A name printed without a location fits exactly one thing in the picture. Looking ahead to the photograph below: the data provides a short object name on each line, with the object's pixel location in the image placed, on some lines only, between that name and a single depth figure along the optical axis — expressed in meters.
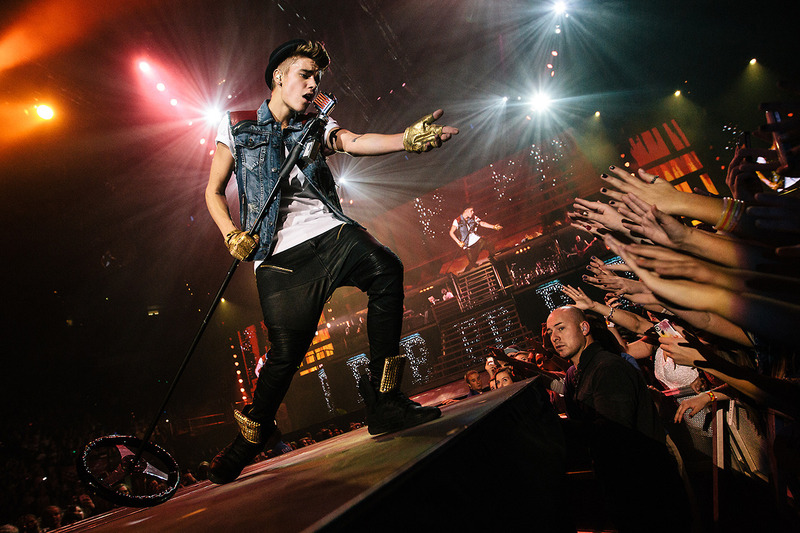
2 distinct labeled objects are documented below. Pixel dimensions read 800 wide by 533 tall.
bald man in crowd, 2.10
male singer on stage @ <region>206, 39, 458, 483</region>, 1.86
